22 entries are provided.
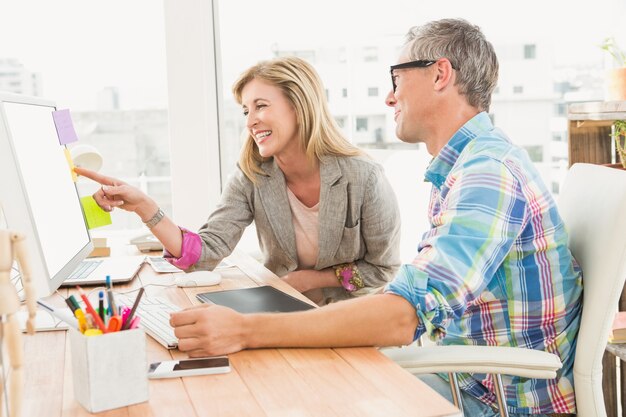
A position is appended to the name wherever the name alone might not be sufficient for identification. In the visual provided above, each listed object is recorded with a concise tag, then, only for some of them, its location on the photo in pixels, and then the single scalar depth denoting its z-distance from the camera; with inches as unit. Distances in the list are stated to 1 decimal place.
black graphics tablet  57.9
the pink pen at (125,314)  37.9
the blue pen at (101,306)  38.2
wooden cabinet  78.0
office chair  45.5
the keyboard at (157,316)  48.0
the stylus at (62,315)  38.1
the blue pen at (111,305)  38.4
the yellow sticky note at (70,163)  63.3
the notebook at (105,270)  69.5
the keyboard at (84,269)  71.7
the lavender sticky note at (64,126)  61.6
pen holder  36.0
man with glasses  45.7
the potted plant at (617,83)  77.6
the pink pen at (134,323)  37.7
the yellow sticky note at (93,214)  68.7
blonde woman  82.2
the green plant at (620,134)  74.4
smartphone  41.2
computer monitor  45.7
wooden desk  36.2
